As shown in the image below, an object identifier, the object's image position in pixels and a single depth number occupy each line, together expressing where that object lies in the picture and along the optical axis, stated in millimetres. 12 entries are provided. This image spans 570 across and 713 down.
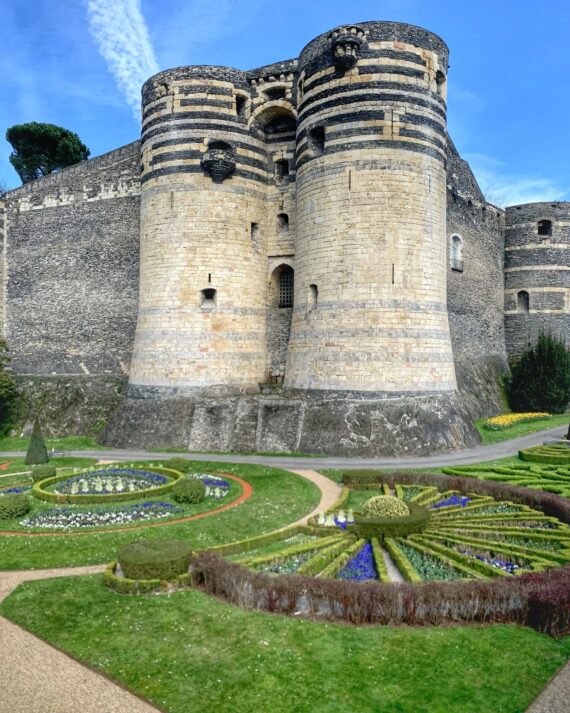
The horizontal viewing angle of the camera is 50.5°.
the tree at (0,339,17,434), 35438
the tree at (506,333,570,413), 39438
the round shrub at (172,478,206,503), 18391
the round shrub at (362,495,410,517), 15383
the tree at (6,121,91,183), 57375
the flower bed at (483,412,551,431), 33306
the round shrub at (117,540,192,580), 12008
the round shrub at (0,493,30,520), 16891
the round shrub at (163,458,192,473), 22859
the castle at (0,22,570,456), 27625
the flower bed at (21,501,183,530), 16500
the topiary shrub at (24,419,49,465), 24719
